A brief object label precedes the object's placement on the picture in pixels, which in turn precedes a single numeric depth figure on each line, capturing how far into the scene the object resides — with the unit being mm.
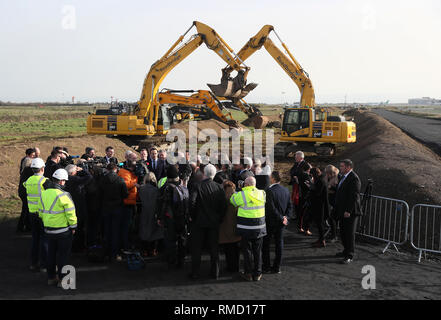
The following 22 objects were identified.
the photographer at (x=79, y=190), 8828
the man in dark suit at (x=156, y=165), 11227
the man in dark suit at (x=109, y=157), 11062
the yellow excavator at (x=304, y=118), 23266
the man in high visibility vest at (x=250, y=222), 7672
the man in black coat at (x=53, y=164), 9797
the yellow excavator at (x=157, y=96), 23469
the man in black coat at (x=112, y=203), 8539
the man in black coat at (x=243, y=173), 9312
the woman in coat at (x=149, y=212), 8695
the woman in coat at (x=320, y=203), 9867
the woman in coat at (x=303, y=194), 10438
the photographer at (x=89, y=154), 11297
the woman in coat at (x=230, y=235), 8188
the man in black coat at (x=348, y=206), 8750
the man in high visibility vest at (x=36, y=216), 7785
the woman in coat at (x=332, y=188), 10203
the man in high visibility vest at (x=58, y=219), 7121
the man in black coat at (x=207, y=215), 7879
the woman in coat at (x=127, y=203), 8883
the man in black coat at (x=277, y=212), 8031
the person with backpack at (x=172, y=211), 8195
